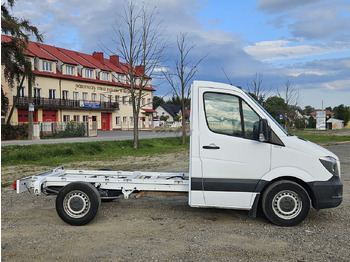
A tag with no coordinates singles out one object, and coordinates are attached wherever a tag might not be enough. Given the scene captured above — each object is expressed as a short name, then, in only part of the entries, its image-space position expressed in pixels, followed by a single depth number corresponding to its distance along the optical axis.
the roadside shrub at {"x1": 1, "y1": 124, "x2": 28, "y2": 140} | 30.19
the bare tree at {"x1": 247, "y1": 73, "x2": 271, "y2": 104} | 34.56
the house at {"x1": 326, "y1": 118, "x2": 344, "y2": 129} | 83.06
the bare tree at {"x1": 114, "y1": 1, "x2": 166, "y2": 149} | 21.22
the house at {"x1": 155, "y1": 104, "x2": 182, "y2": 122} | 100.50
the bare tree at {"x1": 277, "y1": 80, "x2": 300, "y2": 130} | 53.47
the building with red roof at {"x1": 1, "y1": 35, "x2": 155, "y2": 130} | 45.38
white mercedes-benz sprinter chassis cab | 5.45
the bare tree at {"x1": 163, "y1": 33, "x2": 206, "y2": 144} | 25.48
